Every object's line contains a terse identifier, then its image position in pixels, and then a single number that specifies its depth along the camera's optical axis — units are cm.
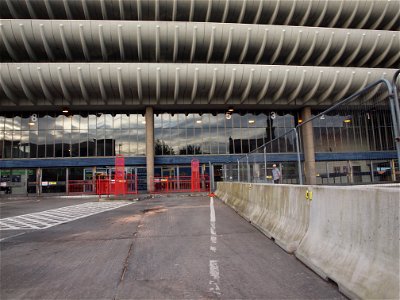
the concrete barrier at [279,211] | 523
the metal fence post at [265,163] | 918
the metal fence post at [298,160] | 629
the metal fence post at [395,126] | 332
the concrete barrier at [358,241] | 288
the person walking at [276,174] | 845
